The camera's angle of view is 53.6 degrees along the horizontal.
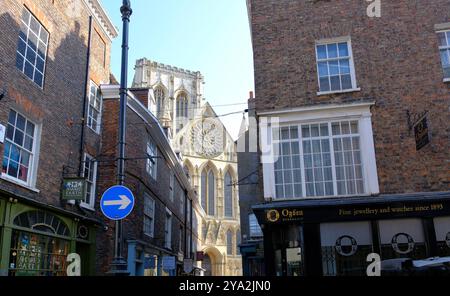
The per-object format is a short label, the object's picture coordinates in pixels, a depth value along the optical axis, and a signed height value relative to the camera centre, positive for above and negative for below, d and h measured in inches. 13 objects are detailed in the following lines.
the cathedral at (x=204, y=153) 2128.4 +625.1
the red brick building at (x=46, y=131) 451.2 +178.8
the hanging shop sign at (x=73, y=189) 542.9 +113.6
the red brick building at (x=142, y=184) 656.4 +162.7
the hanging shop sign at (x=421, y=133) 449.7 +144.8
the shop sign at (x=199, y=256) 1343.5 +80.0
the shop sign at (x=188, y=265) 850.8 +34.2
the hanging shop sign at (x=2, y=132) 431.8 +143.8
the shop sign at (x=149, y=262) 730.4 +34.7
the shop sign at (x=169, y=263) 748.6 +33.8
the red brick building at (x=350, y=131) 457.4 +160.0
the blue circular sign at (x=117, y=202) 317.4 +56.9
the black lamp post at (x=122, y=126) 311.1 +120.8
